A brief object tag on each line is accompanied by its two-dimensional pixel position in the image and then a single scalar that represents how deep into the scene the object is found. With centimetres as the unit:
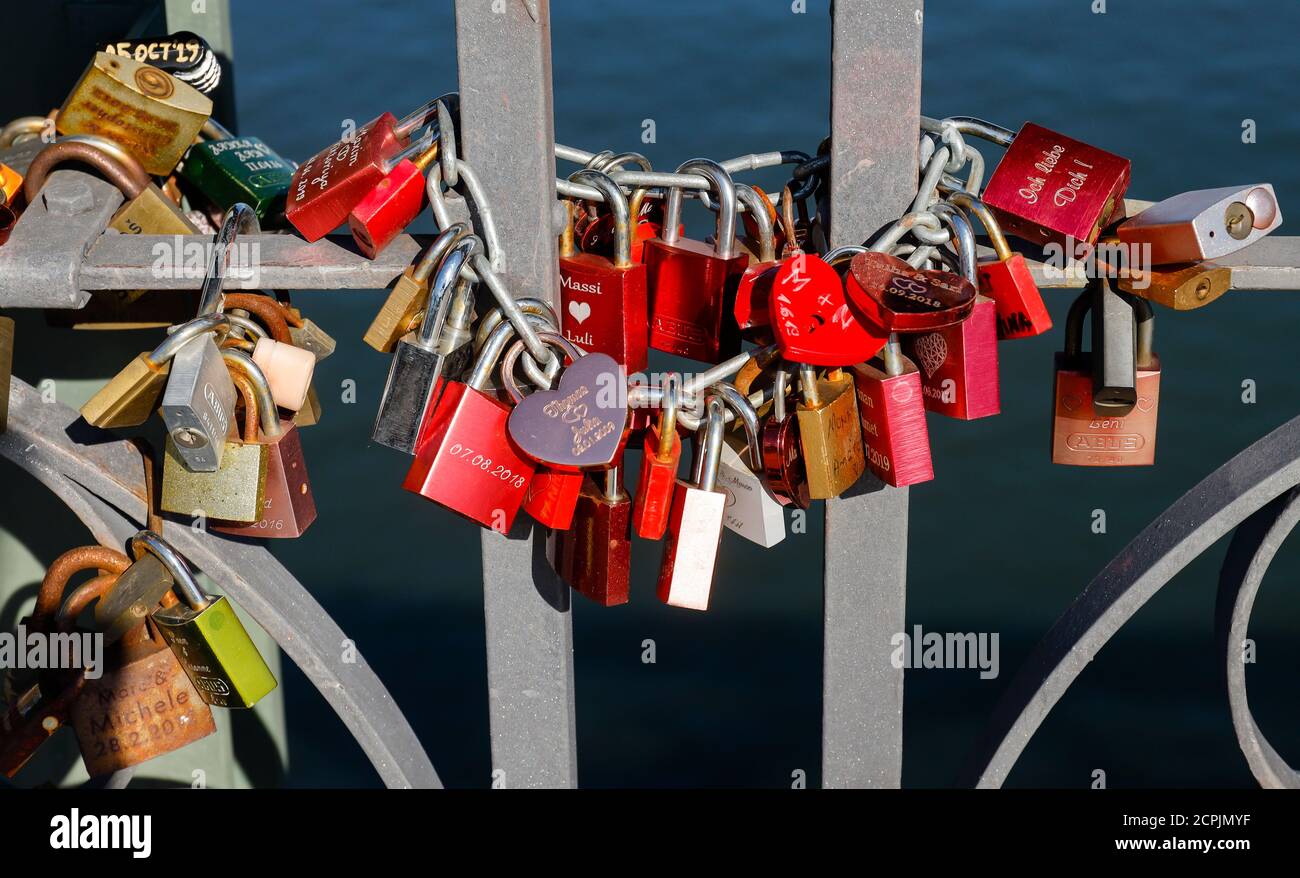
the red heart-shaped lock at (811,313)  113
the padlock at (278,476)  126
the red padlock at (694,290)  124
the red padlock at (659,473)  121
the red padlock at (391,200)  117
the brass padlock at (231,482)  124
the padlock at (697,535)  122
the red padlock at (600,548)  122
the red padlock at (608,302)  122
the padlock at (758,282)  118
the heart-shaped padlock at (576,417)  114
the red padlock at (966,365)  121
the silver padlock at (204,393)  115
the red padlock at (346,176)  117
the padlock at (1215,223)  110
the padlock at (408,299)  114
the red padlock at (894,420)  117
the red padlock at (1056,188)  115
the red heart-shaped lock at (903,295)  111
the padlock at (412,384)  116
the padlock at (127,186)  133
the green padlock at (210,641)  131
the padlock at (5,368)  125
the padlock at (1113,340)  121
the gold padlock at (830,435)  119
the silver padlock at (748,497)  129
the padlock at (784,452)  123
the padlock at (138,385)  118
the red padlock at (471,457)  117
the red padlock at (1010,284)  119
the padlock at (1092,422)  130
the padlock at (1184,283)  112
